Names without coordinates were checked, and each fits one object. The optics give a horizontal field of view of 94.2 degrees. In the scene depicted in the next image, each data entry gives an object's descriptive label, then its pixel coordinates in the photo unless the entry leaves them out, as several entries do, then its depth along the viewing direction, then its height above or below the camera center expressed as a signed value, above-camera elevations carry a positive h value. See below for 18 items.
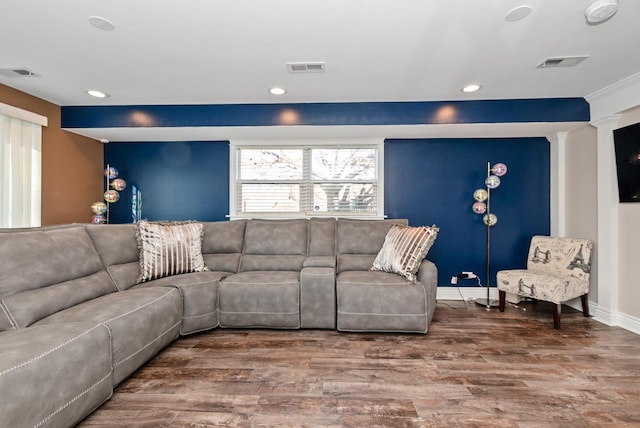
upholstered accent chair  2.96 -0.63
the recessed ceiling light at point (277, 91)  3.05 +1.31
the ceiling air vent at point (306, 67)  2.50 +1.30
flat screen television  2.81 +0.55
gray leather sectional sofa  1.43 -0.61
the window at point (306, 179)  4.05 +0.51
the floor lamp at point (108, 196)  3.82 +0.28
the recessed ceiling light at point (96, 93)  3.10 +1.31
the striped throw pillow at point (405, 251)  2.88 -0.34
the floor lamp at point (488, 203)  3.61 +0.18
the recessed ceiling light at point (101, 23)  1.91 +1.28
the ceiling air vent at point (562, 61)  2.40 +1.29
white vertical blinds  2.92 +0.46
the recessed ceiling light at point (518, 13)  1.79 +1.26
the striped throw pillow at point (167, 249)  2.87 -0.33
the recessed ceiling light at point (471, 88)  2.94 +1.30
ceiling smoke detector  1.73 +1.24
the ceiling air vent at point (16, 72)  2.58 +1.29
